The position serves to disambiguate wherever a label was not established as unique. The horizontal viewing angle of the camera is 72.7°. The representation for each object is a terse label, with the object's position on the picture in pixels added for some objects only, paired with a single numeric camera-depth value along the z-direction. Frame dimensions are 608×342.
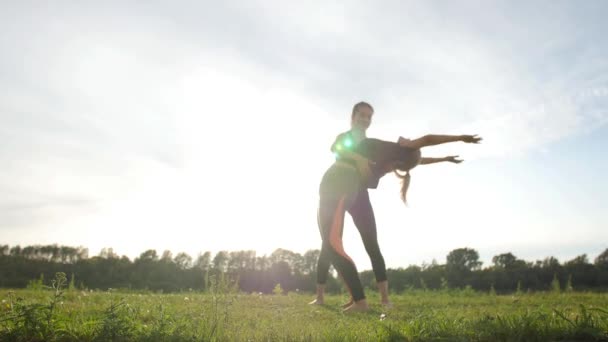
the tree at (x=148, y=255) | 39.58
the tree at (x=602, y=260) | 35.22
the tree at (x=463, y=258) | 34.47
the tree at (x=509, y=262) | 36.21
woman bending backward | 6.79
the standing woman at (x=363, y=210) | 7.31
